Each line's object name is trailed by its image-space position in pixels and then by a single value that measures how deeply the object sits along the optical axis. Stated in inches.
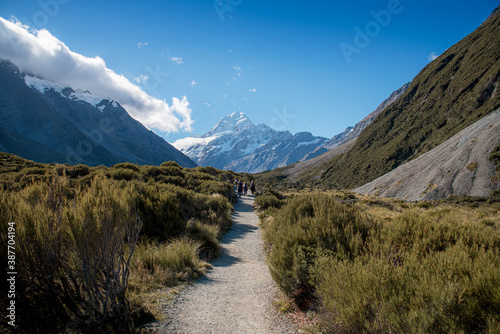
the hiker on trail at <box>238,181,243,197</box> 1212.2
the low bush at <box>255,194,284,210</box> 755.4
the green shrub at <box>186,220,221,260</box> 302.2
